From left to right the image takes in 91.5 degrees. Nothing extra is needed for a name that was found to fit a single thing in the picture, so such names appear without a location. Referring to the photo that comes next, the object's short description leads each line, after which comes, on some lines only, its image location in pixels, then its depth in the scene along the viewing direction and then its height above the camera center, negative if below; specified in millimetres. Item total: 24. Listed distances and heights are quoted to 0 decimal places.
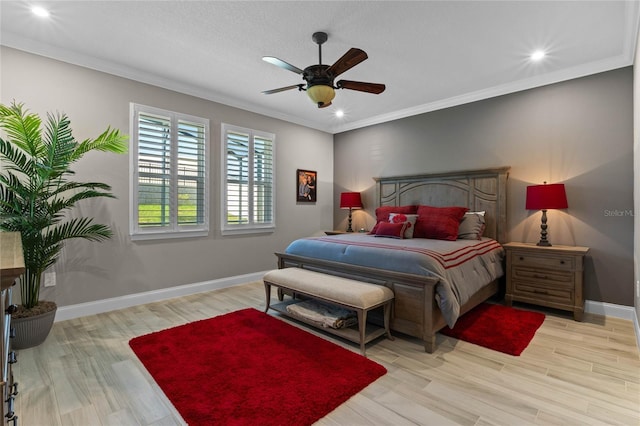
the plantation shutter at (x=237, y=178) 4449 +498
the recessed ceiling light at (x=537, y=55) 3109 +1616
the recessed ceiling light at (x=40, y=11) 2469 +1607
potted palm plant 2461 +111
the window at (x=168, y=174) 3592 +461
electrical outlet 3033 -667
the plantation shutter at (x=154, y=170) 3619 +493
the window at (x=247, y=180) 4422 +477
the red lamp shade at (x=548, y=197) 3283 +180
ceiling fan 2463 +1171
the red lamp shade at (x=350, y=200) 5359 +218
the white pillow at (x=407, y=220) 3896 -90
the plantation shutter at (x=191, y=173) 3949 +501
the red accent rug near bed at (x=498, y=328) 2602 -1072
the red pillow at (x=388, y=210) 4523 +37
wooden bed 2510 -241
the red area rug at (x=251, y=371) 1778 -1115
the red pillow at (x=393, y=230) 3830 -210
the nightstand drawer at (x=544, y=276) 3182 -664
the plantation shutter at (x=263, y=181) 4789 +493
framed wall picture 5418 +478
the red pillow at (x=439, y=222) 3725 -115
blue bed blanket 2523 -423
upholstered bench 2425 -684
